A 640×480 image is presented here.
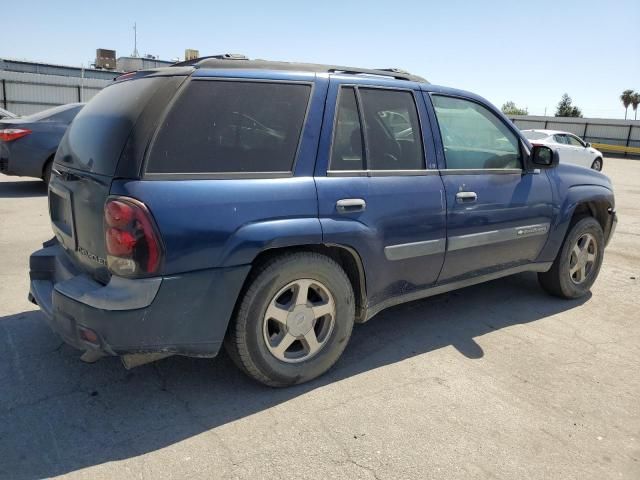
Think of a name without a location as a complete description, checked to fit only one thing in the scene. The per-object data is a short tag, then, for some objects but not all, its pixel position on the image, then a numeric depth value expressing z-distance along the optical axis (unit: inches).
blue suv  101.5
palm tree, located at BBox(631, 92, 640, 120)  2689.0
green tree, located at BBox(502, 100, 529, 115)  2731.3
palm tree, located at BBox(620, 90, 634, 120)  2716.5
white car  716.7
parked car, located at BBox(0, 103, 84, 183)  324.8
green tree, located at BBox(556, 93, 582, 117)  2361.0
